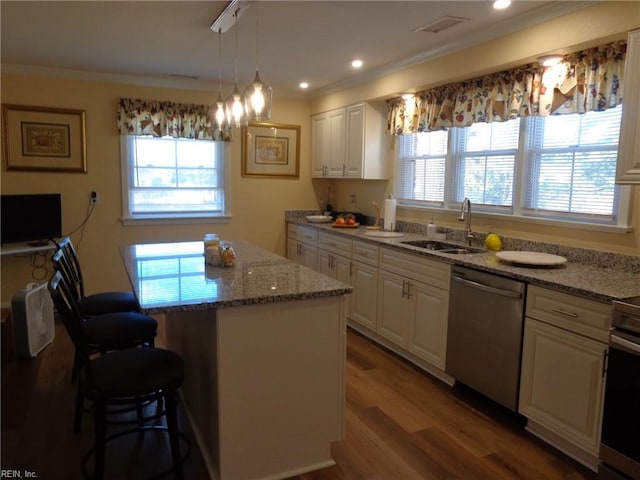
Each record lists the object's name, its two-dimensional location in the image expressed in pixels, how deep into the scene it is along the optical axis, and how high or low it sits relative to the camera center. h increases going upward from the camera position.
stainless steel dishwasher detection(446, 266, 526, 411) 2.57 -0.82
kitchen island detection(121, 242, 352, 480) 1.97 -0.79
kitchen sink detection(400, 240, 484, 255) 3.46 -0.42
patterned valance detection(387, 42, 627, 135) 2.63 +0.70
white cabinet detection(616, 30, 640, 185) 2.21 +0.39
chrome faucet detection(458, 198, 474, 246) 3.56 -0.18
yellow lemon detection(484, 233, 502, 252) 3.30 -0.34
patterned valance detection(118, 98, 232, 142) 4.68 +0.70
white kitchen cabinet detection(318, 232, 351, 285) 4.27 -0.63
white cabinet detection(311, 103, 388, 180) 4.55 +0.52
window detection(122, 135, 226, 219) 4.85 +0.10
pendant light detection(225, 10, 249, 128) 2.58 +0.45
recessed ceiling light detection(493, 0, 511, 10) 2.61 +1.10
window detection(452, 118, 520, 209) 3.46 +0.26
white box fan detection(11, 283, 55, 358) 3.39 -1.05
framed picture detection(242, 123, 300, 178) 5.35 +0.47
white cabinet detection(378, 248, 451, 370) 3.13 -0.81
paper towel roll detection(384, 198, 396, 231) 4.36 -0.20
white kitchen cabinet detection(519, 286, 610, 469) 2.17 -0.87
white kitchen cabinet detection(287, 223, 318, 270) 4.92 -0.61
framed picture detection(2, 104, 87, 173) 4.32 +0.43
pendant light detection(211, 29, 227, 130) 2.81 +0.46
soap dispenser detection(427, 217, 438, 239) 3.90 -0.31
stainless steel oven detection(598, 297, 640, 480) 1.93 -0.86
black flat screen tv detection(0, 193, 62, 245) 4.04 -0.31
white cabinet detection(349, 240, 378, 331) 3.87 -0.79
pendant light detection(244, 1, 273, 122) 2.35 +0.46
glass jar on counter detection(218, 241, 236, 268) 2.63 -0.40
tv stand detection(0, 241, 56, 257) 3.93 -0.57
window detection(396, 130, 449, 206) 4.13 +0.25
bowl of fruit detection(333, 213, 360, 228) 4.82 -0.33
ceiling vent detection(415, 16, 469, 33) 2.91 +1.11
